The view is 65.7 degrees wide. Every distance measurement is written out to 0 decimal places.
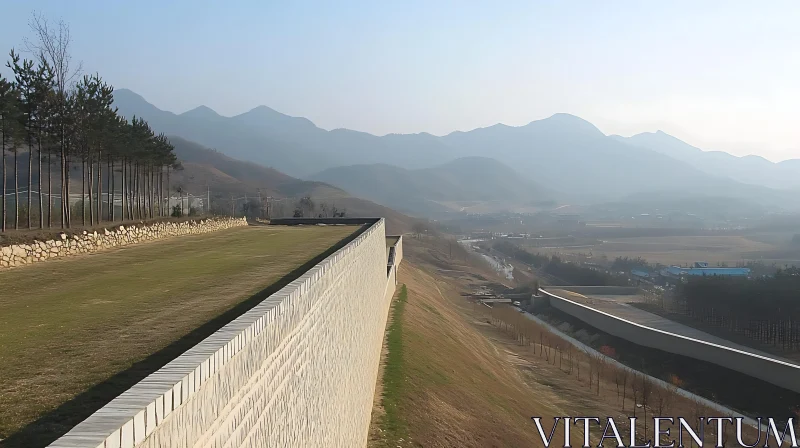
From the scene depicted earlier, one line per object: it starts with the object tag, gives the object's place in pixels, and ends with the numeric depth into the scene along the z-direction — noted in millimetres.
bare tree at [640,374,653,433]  33188
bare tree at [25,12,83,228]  22922
